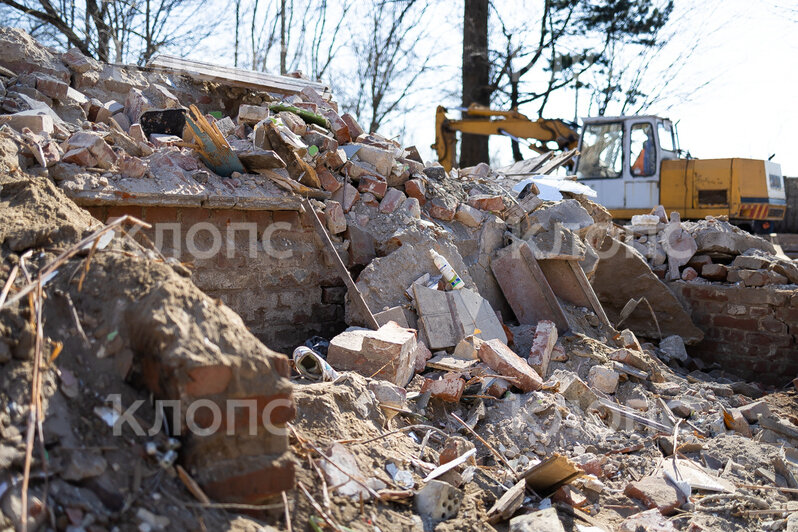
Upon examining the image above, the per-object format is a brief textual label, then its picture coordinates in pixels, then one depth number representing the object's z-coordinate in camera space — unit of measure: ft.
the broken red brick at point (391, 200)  19.58
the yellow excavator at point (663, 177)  34.01
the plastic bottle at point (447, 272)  18.80
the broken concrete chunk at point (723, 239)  27.53
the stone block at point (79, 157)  14.83
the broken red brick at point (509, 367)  16.15
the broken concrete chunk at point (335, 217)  18.19
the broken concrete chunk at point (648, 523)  12.34
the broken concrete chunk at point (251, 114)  19.27
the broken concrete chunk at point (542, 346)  17.99
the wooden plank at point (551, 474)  11.91
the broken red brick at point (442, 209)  20.85
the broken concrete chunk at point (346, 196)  19.04
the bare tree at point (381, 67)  51.80
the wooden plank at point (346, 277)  16.79
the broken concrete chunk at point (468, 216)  21.09
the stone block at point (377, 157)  20.25
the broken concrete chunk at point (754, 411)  18.80
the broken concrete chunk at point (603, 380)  18.26
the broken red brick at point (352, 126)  21.67
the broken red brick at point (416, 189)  20.66
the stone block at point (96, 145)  15.14
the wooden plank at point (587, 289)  21.74
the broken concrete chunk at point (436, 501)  10.20
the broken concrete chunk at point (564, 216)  22.38
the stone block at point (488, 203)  21.93
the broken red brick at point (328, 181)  19.01
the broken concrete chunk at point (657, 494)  13.35
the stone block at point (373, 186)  19.62
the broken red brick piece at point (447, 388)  14.94
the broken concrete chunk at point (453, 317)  17.46
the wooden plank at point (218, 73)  20.53
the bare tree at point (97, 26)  35.58
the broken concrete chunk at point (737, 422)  17.97
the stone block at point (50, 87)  17.12
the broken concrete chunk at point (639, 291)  26.86
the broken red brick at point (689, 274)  28.02
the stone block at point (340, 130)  21.08
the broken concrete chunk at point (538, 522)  10.60
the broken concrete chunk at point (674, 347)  24.70
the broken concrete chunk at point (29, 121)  14.92
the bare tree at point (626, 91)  57.26
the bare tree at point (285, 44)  48.98
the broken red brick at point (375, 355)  14.57
